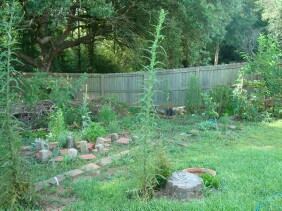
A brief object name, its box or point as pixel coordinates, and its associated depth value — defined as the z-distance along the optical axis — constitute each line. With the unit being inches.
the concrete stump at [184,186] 132.3
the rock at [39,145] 209.6
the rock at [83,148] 211.0
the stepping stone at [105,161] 187.6
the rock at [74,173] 167.0
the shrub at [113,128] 273.4
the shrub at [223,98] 373.1
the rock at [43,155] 192.7
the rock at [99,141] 225.8
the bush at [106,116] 308.9
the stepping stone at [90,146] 215.8
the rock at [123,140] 236.4
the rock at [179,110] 422.1
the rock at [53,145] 216.6
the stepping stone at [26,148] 214.5
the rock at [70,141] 213.5
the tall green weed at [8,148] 119.3
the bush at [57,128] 233.1
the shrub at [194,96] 401.4
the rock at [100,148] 211.1
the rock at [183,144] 233.8
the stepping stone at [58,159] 190.5
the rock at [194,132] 268.5
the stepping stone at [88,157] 197.3
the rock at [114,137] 243.6
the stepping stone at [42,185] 147.8
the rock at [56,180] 155.3
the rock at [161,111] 429.8
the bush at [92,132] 234.4
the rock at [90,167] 177.2
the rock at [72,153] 194.0
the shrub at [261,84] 343.0
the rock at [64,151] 201.0
